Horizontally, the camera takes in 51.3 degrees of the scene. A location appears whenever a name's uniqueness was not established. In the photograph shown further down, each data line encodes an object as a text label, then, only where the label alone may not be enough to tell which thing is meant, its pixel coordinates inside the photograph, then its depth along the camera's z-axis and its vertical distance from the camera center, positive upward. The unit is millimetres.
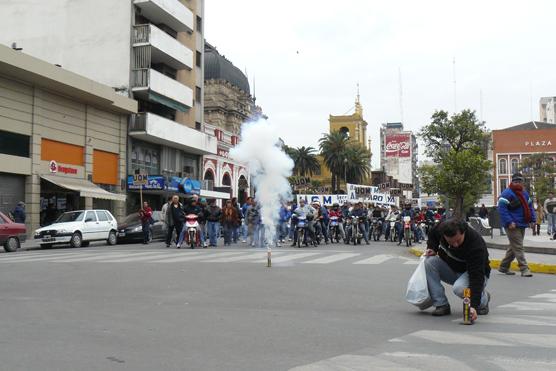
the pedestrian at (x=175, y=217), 21734 -62
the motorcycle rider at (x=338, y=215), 25656 +11
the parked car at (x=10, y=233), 20438 -645
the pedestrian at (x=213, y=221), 23125 -228
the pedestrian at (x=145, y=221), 25578 -249
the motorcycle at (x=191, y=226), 21438 -394
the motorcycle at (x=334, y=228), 25719 -571
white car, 22891 -575
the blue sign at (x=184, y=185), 40438 +2186
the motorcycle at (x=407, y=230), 23125 -594
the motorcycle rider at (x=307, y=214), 22344 +50
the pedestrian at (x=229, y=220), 23844 -192
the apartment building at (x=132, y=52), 38750 +11386
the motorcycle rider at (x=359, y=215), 24266 +10
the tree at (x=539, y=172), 67938 +5443
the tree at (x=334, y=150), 81812 +9265
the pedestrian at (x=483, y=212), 33681 +184
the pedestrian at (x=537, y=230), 28348 -759
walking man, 11094 +40
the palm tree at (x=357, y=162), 81938 +7644
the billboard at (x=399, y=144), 113862 +14040
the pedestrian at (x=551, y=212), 22938 +124
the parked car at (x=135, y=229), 26484 -652
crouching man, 6711 -590
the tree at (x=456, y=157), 48750 +5077
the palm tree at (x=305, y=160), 83438 +8071
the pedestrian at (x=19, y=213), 25516 +110
